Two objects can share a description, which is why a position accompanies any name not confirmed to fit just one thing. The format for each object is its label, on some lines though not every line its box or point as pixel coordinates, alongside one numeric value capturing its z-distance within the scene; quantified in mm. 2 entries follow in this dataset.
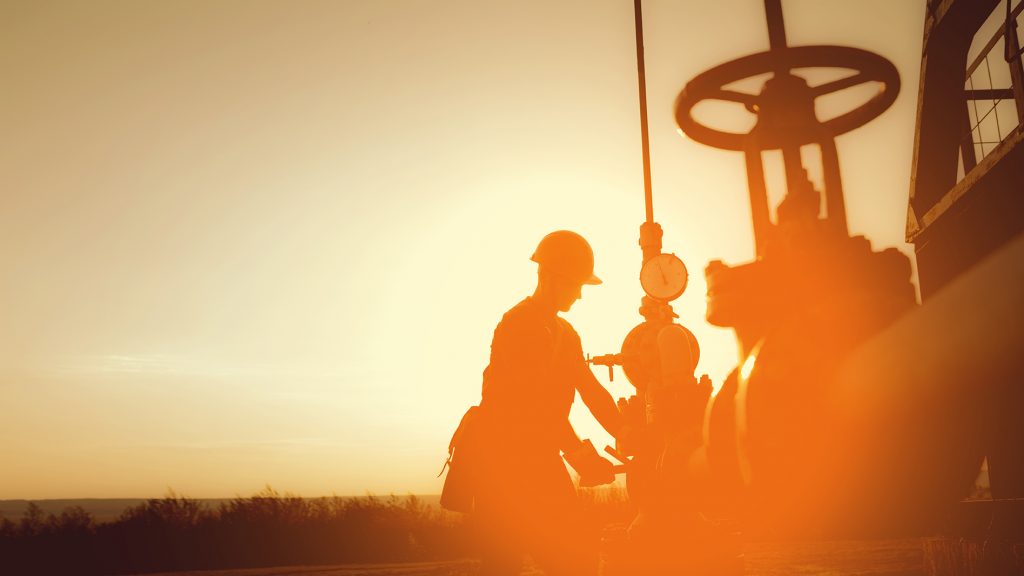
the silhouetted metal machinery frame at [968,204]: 2385
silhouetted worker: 3814
